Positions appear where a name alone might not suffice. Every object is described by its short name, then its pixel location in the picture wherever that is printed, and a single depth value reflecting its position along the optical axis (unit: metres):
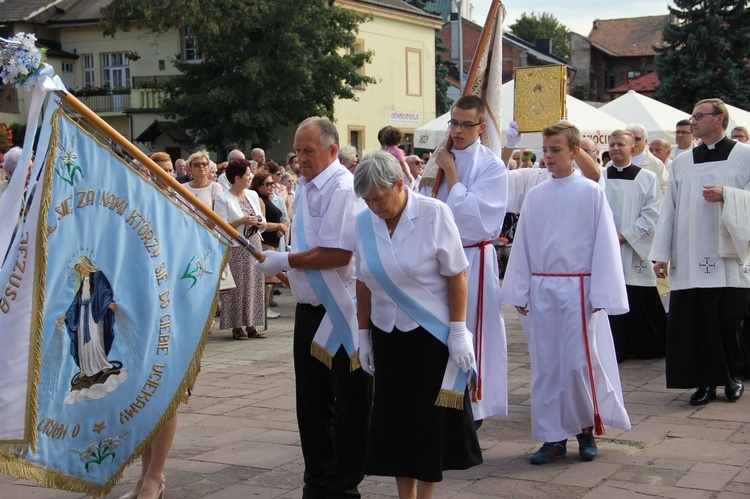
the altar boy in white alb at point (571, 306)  6.12
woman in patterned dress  11.19
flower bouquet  4.50
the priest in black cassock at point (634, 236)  9.48
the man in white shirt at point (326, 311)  5.24
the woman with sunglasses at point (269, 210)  12.48
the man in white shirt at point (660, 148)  11.75
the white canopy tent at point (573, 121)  16.19
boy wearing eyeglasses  6.29
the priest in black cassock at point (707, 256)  7.47
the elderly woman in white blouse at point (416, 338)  4.71
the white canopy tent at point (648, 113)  17.16
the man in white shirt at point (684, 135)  10.65
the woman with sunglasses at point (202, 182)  11.34
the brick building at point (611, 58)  71.12
